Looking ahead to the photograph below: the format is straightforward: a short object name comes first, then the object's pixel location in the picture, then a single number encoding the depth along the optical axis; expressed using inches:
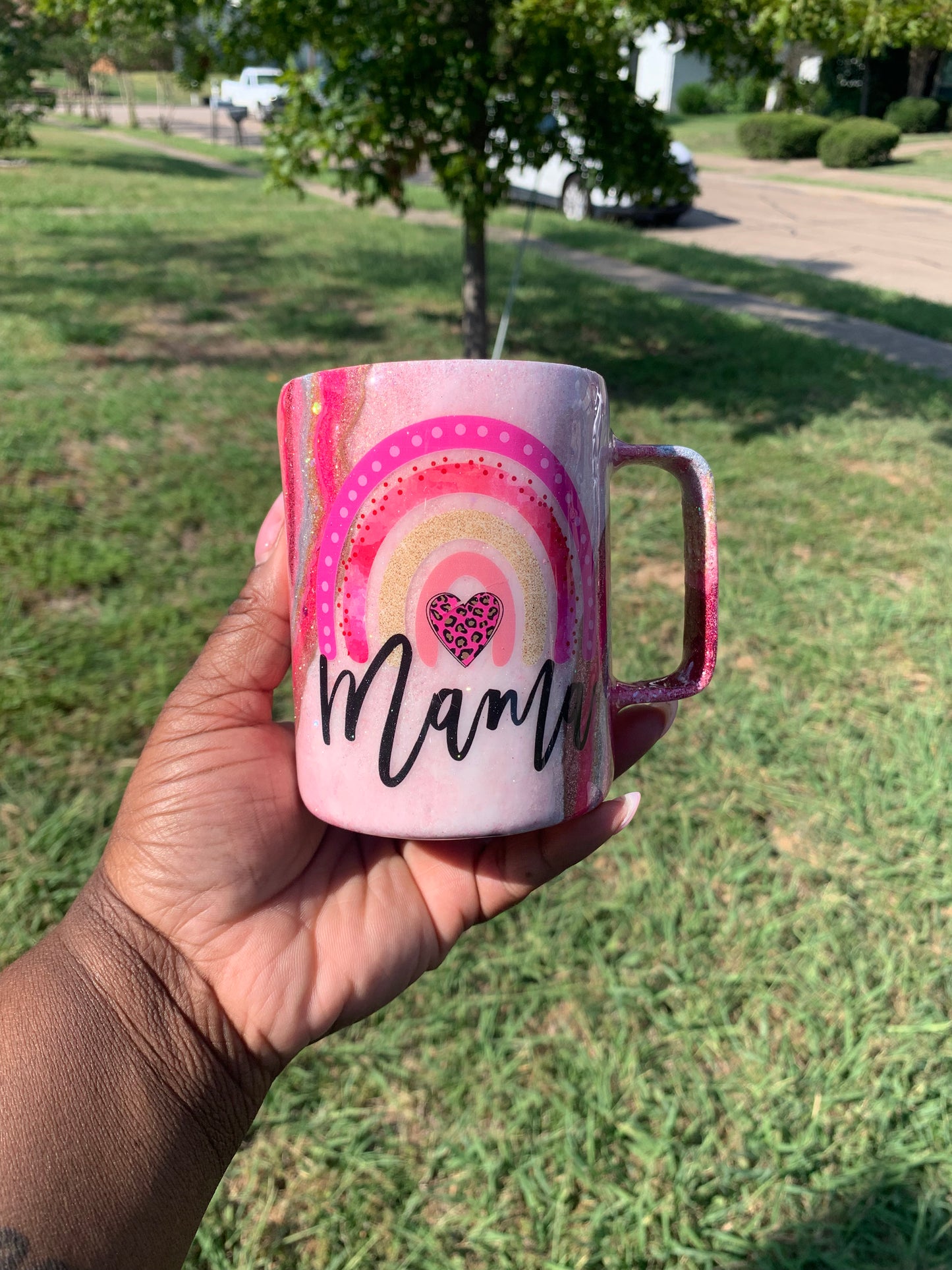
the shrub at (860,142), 817.5
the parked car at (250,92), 1197.7
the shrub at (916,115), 982.4
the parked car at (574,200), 505.0
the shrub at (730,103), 1155.3
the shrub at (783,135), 901.2
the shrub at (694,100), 1188.5
